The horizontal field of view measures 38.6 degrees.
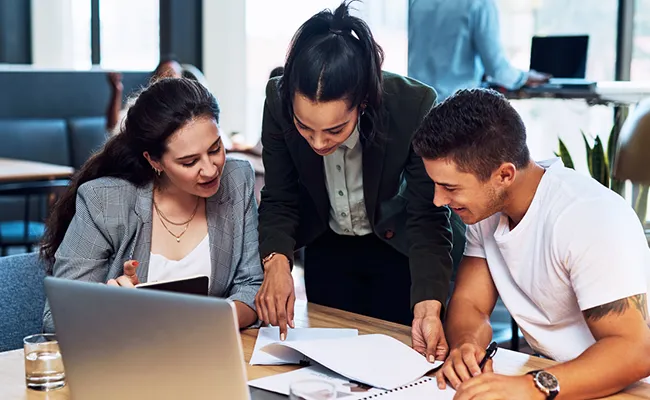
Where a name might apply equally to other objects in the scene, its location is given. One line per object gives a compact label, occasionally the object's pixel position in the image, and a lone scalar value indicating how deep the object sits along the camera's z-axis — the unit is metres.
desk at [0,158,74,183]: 4.45
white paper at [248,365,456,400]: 1.44
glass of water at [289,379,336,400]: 1.18
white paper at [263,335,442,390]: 1.51
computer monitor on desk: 4.34
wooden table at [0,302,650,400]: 1.50
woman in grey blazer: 1.95
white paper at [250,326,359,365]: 1.62
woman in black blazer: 1.80
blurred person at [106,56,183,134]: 5.60
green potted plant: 3.34
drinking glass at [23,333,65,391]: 1.52
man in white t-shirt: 1.46
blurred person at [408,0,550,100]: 4.13
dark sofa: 5.63
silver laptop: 1.09
